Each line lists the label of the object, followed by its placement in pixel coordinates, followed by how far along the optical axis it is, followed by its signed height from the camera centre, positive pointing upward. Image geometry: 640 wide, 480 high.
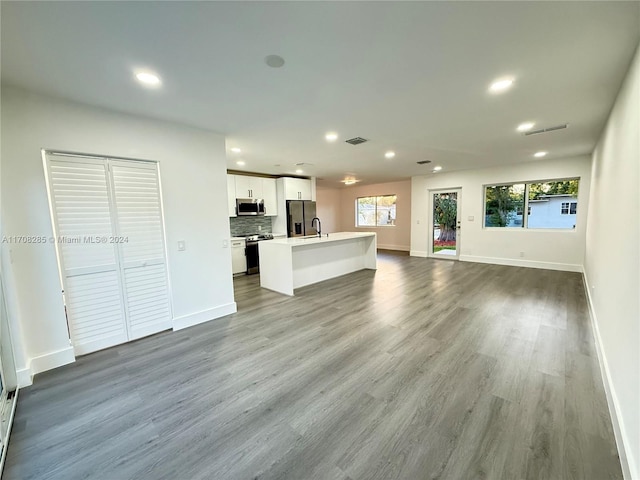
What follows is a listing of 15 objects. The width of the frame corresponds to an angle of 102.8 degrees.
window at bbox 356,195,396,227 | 9.83 +0.28
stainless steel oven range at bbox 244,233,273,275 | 6.32 -0.79
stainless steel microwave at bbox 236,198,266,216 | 6.34 +0.40
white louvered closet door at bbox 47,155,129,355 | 2.54 -0.25
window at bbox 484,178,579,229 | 5.88 +0.21
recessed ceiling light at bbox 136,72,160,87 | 2.07 +1.22
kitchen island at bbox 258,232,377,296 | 4.64 -0.82
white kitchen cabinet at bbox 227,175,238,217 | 6.14 +0.71
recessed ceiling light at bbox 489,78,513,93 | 2.30 +1.20
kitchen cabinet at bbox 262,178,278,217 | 6.93 +0.69
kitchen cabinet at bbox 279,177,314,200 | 7.10 +0.93
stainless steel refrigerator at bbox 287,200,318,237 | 7.31 +0.10
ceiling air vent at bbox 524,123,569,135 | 3.58 +1.20
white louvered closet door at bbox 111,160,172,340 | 2.87 -0.23
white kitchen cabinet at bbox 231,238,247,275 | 6.16 -0.83
